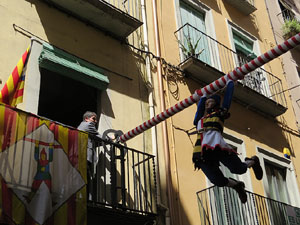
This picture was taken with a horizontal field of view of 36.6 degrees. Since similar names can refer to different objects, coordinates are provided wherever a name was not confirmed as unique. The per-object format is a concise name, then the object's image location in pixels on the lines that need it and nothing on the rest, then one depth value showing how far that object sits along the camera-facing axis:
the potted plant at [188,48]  10.94
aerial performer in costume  6.38
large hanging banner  5.76
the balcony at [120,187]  6.90
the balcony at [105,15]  8.86
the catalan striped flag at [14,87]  6.88
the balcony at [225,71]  10.88
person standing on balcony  7.04
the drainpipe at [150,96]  8.86
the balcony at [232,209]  9.16
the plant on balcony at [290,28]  15.39
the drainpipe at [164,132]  8.64
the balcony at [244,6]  13.97
